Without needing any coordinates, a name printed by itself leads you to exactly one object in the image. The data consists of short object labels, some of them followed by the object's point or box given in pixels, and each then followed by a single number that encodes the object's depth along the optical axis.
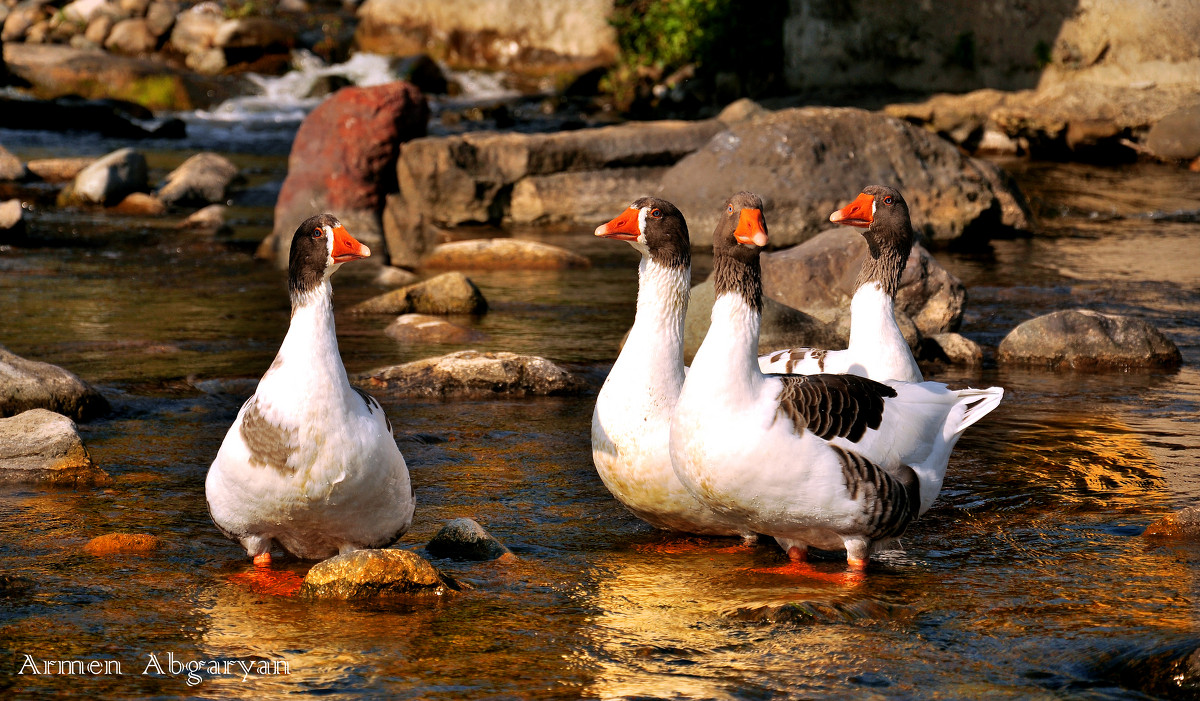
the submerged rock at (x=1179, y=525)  6.20
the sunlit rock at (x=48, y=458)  7.17
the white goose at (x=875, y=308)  7.25
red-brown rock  16.78
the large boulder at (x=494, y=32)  39.25
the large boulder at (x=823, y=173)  16.83
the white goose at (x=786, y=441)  5.73
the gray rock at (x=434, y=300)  13.13
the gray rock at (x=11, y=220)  17.47
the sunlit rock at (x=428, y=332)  11.78
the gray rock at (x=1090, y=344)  10.81
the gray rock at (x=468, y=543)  6.00
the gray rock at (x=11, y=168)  22.66
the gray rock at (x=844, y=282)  11.87
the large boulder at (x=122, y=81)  34.91
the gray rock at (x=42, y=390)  8.59
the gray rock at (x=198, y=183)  21.39
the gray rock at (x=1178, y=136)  25.22
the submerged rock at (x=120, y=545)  5.99
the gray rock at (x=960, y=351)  10.96
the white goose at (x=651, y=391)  6.38
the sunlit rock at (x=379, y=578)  5.42
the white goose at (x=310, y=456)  5.45
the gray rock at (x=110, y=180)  20.91
